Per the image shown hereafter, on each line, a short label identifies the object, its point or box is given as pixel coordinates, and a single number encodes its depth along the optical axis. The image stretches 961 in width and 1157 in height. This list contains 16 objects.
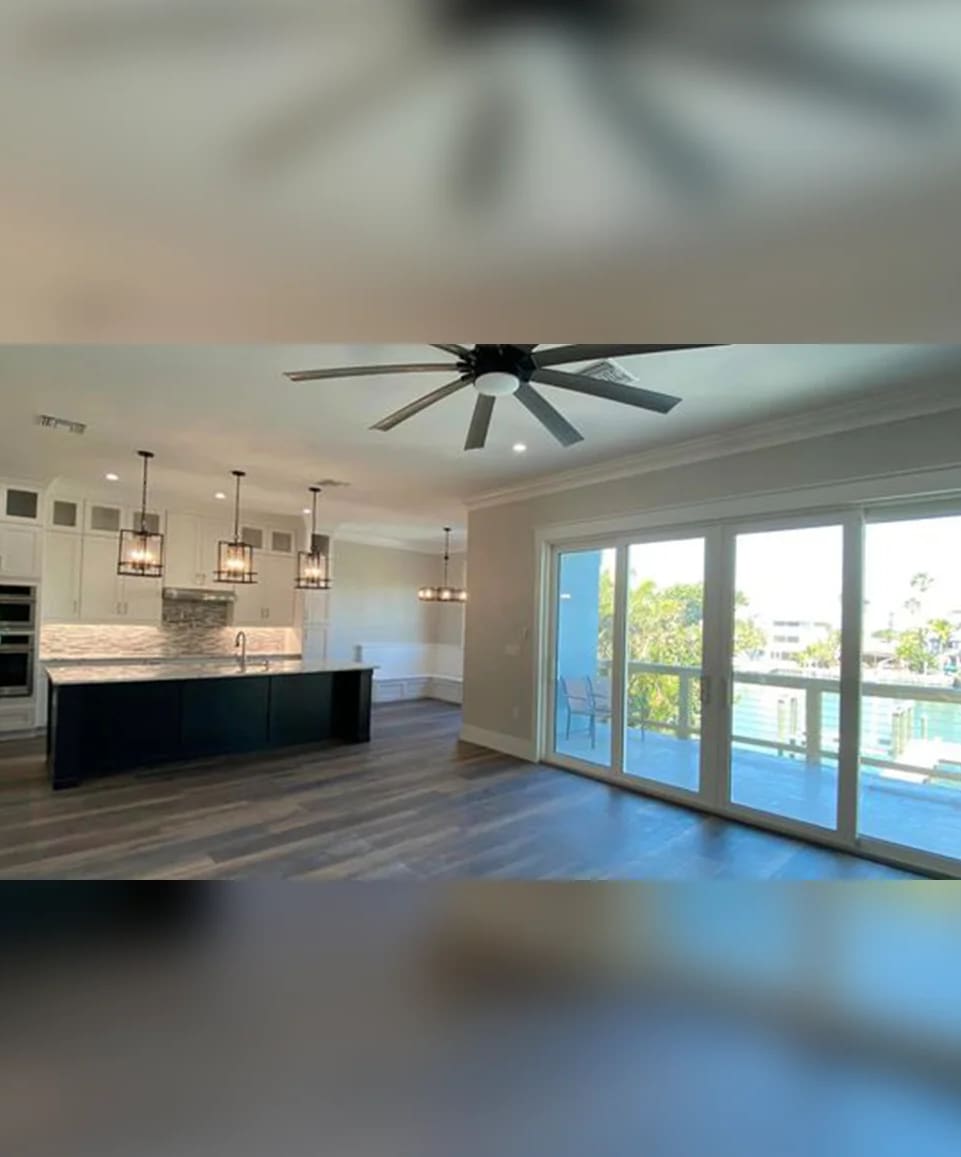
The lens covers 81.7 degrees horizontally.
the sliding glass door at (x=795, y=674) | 3.27
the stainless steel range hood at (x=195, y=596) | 6.77
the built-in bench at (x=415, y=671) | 9.08
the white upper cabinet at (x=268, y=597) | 7.26
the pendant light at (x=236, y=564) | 5.06
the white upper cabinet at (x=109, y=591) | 6.20
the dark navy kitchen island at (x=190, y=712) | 4.38
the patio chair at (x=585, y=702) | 5.04
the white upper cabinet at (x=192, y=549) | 6.68
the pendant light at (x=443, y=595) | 8.59
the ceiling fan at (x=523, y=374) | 2.31
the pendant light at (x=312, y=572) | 5.63
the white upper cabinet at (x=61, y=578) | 6.00
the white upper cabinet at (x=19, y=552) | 5.60
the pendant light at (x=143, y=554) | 4.55
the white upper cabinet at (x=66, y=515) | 6.04
